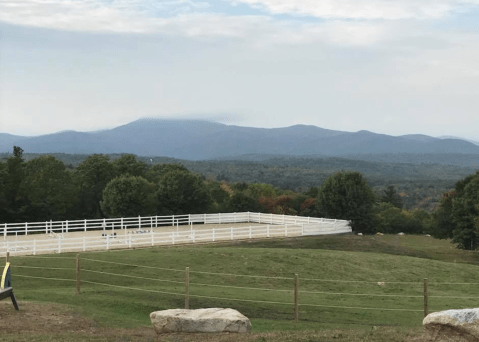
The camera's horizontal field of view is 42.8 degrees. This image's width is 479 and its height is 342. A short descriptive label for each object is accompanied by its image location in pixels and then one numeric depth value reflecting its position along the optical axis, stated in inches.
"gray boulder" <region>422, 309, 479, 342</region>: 504.7
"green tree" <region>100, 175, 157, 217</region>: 2423.7
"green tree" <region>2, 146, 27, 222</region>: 2561.5
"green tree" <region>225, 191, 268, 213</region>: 3002.0
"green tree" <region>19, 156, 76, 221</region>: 2618.1
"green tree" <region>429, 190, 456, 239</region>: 2642.7
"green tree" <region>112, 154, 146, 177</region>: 3093.0
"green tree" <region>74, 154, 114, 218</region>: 3011.8
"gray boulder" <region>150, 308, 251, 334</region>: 560.1
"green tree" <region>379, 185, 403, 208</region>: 5227.9
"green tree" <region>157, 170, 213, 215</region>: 2642.7
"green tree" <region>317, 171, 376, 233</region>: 2361.0
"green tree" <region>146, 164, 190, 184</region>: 3237.5
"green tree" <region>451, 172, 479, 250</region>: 2169.0
